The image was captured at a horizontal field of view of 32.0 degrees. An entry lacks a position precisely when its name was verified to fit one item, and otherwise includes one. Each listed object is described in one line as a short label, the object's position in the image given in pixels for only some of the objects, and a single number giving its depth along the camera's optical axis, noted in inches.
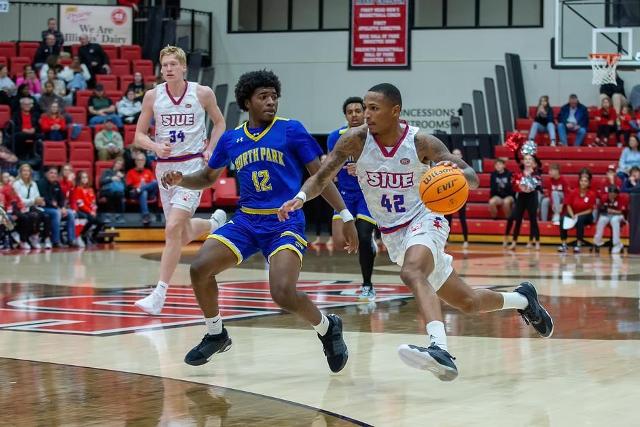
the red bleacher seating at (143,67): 1061.8
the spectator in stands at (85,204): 842.2
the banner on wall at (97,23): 1088.8
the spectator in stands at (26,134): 914.1
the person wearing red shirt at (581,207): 864.3
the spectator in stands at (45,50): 1021.2
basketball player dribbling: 274.6
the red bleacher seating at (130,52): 1087.0
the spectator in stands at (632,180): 861.8
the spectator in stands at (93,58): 1032.2
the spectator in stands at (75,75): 1008.2
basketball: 256.8
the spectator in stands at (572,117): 1018.1
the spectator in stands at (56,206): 812.0
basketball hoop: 875.4
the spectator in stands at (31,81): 964.6
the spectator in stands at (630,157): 917.8
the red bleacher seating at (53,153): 906.1
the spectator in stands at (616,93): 1010.1
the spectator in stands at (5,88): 954.1
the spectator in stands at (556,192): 904.3
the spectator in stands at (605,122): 1000.9
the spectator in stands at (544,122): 1015.6
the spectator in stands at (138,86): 983.6
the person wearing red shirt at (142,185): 892.6
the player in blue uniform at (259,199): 279.9
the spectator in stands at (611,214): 853.8
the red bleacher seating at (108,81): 1028.5
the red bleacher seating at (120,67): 1064.8
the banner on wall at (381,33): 1134.4
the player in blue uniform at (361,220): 453.4
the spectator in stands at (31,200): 792.3
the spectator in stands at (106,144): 922.1
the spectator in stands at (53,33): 1026.3
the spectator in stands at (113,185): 881.5
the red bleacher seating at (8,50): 1058.1
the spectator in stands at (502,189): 940.6
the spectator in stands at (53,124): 922.7
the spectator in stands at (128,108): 975.6
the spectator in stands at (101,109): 961.5
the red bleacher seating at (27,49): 1064.2
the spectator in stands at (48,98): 941.2
